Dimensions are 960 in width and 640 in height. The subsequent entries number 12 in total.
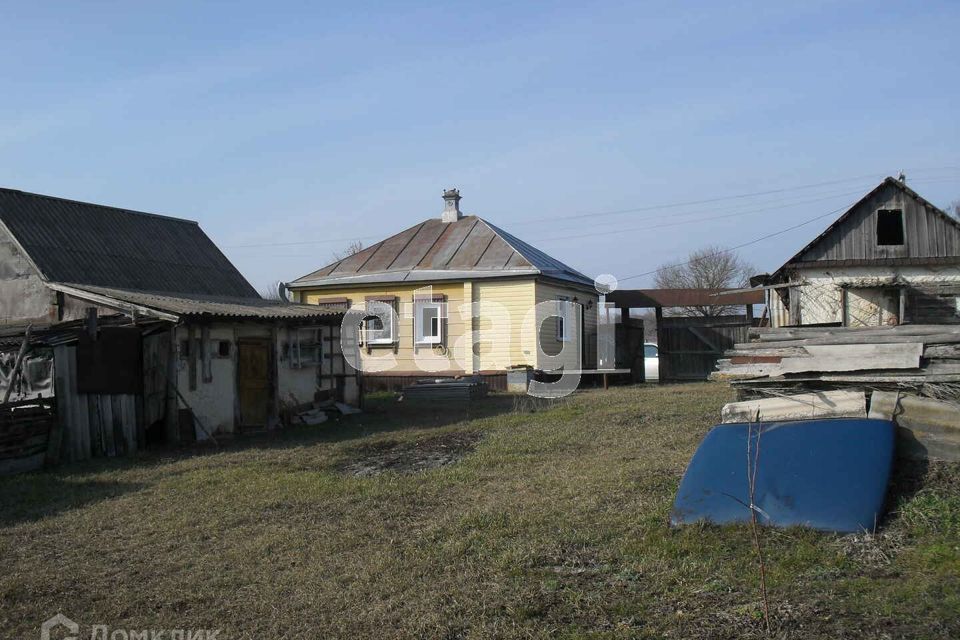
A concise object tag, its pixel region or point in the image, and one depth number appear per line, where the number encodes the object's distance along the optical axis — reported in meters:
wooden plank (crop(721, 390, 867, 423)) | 7.24
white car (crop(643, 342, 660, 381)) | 25.33
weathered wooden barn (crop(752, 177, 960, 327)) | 19.70
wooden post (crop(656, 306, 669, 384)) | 22.48
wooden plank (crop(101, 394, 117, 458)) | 12.42
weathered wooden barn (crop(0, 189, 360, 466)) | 12.16
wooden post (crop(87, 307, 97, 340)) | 12.41
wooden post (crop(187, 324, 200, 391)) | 13.85
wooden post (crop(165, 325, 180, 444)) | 13.47
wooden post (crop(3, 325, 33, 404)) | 11.62
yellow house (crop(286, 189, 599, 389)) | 21.06
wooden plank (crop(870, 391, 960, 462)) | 6.78
